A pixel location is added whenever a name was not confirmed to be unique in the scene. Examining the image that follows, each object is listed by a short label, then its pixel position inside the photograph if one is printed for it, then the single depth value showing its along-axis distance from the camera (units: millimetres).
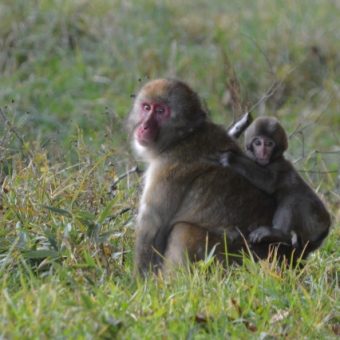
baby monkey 13531
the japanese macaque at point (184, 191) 13594
